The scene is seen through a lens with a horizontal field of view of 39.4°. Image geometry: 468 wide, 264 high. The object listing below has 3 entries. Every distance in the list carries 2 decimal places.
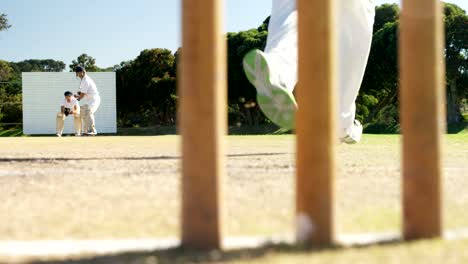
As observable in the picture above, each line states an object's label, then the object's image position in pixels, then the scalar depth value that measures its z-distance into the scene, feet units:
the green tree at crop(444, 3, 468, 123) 138.21
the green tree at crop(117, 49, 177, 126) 177.78
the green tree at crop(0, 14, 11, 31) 144.05
